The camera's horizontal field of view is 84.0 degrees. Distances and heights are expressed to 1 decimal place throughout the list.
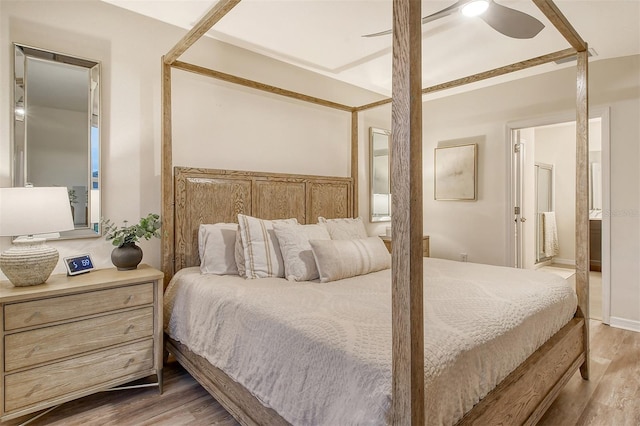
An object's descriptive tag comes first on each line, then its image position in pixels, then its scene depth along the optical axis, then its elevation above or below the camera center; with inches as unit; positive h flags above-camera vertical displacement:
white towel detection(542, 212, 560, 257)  243.6 -14.4
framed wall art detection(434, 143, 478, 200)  170.4 +20.3
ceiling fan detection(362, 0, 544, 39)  79.6 +46.1
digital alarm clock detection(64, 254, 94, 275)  84.5 -12.1
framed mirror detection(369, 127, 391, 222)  170.1 +19.2
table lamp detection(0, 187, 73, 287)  71.6 -2.4
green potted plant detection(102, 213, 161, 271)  89.6 -6.3
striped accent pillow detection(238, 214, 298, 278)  93.9 -9.7
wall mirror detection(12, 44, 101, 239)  84.6 +21.6
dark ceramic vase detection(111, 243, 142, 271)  89.4 -10.8
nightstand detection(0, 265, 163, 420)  69.1 -26.1
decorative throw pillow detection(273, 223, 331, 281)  92.7 -9.8
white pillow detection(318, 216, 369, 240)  115.1 -5.0
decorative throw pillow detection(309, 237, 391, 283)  91.4 -11.9
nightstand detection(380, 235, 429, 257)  153.5 -13.0
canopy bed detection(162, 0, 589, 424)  40.0 +0.3
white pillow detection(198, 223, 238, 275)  96.2 -9.9
